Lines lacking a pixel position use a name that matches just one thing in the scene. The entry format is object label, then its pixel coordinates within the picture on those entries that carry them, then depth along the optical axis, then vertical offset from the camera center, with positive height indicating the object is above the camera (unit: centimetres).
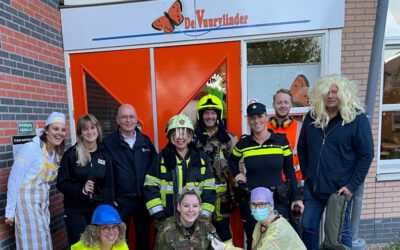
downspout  302 +29
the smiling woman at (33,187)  273 -74
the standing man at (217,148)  313 -49
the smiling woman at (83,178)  279 -68
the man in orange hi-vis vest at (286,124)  307 -27
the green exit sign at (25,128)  318 -24
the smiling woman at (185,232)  253 -109
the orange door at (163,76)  387 +34
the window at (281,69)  390 +38
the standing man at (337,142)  250 -37
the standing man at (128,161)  307 -59
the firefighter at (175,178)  280 -70
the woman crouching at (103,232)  245 -104
